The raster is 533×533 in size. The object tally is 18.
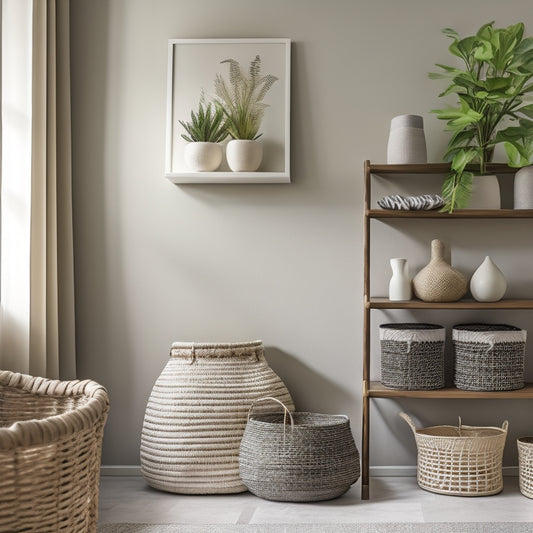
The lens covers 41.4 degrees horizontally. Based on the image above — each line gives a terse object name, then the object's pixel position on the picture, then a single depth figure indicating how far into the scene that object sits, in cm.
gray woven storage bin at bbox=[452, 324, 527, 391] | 258
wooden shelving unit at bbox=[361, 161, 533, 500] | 254
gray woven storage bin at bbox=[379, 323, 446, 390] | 259
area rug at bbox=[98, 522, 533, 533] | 213
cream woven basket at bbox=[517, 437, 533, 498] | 251
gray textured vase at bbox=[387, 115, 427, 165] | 263
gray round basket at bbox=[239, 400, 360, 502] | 238
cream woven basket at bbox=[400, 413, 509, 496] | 250
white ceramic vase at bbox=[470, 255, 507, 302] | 262
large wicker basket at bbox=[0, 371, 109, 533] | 149
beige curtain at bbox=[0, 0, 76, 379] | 245
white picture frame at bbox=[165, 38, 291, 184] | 284
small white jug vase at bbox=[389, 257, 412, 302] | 264
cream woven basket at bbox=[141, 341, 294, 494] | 254
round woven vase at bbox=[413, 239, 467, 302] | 259
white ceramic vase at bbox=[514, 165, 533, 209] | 262
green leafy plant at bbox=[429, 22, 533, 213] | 250
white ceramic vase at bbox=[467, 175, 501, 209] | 265
